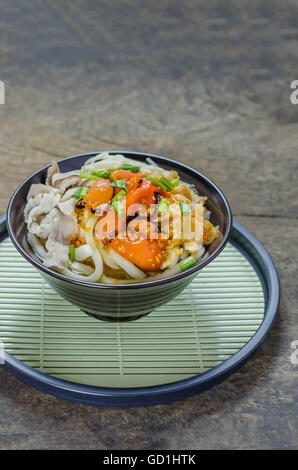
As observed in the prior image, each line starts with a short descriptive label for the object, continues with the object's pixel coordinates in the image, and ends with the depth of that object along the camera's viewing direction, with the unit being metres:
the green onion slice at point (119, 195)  0.81
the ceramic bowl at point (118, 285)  0.76
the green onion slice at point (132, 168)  0.85
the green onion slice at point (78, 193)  0.82
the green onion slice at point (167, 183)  0.84
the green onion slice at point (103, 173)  0.84
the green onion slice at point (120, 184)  0.82
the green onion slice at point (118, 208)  0.80
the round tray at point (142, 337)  0.77
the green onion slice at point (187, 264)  0.79
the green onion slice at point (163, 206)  0.81
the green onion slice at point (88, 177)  0.84
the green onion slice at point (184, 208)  0.81
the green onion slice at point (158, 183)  0.83
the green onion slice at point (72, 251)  0.80
